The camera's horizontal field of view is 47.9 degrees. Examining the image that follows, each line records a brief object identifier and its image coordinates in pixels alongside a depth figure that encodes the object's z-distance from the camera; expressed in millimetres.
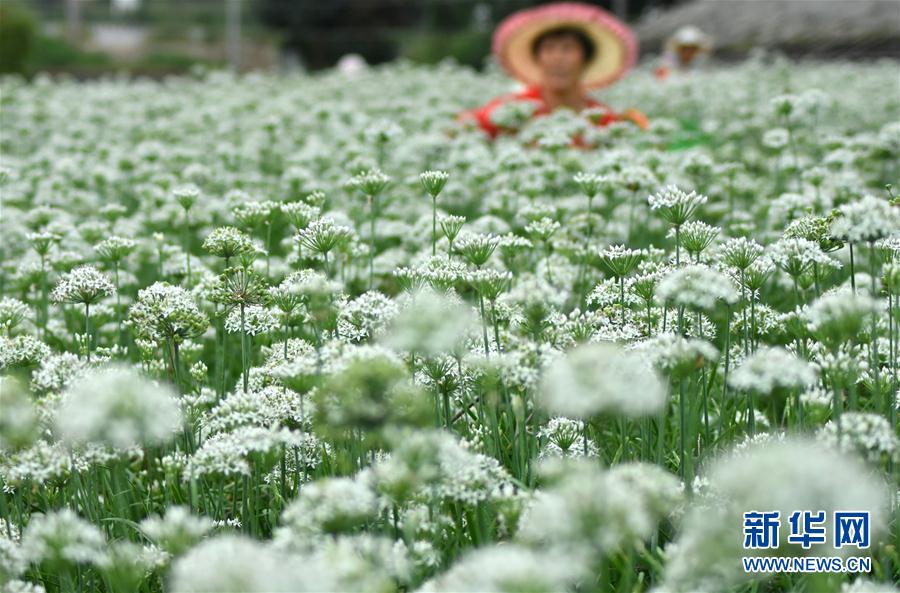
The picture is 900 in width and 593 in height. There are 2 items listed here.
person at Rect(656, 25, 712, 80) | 14859
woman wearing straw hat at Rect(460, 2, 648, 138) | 8445
